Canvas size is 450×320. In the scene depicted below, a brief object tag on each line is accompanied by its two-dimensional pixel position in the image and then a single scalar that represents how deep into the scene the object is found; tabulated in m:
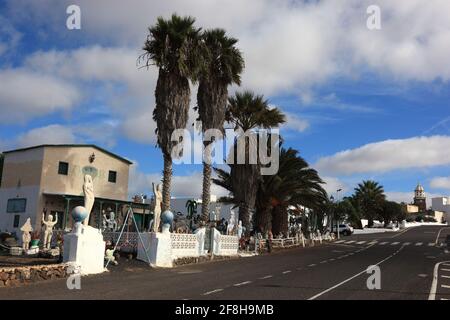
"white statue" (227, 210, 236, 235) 31.14
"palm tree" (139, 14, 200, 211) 26.41
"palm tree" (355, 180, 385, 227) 94.00
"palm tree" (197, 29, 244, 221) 29.97
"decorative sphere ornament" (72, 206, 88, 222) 17.17
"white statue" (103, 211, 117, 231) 28.99
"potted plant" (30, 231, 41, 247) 24.47
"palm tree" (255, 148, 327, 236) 36.69
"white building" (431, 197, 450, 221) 164.48
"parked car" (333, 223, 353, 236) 66.44
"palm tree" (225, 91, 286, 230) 33.22
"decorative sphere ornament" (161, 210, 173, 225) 21.69
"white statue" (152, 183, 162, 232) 22.23
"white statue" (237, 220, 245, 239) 31.36
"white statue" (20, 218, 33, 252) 24.48
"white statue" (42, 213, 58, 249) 26.19
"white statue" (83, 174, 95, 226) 18.58
